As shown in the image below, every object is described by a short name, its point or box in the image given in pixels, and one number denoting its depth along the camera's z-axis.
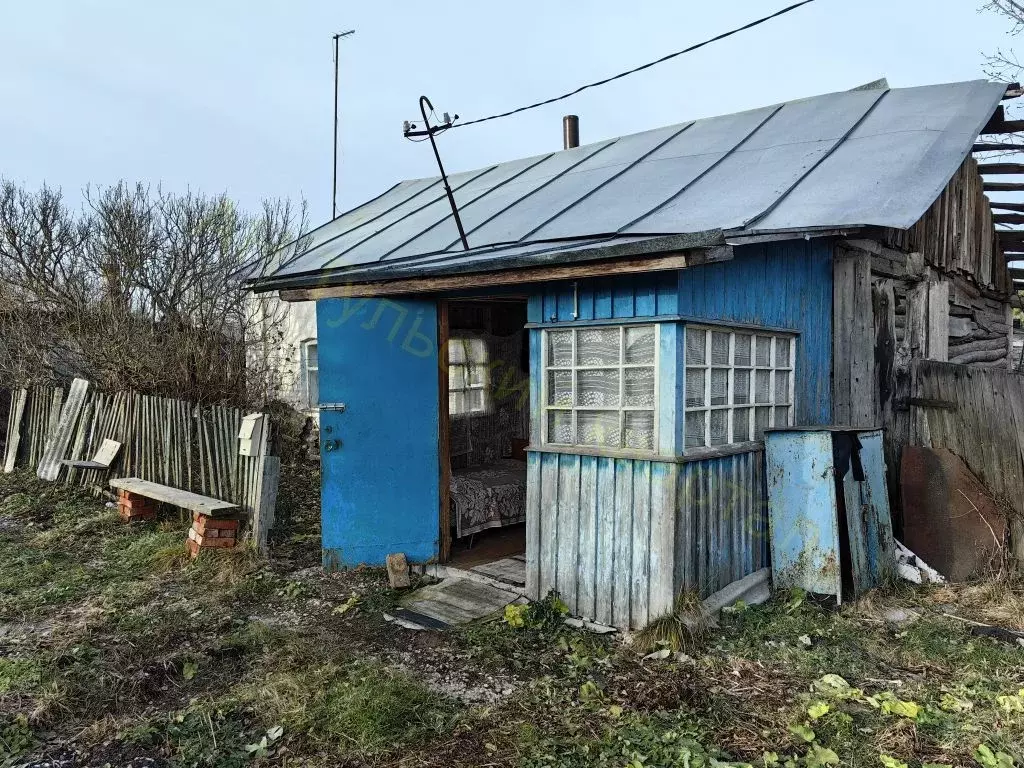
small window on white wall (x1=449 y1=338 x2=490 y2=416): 8.32
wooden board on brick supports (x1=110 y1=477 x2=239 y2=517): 6.55
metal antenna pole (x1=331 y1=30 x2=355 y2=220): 12.98
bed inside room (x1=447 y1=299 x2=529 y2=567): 7.13
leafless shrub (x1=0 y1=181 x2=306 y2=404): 9.28
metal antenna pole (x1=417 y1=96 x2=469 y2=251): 6.06
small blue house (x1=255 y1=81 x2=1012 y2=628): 4.75
